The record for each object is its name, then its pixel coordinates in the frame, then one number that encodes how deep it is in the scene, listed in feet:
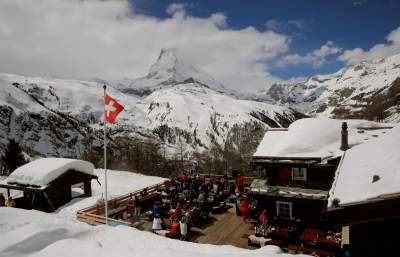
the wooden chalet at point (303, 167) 61.16
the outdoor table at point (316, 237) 45.80
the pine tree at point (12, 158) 160.66
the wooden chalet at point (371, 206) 24.17
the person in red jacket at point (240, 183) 80.50
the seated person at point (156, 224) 57.57
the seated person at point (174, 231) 54.34
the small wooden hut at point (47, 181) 77.97
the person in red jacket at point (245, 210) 62.03
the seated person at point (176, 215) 59.31
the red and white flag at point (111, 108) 57.74
